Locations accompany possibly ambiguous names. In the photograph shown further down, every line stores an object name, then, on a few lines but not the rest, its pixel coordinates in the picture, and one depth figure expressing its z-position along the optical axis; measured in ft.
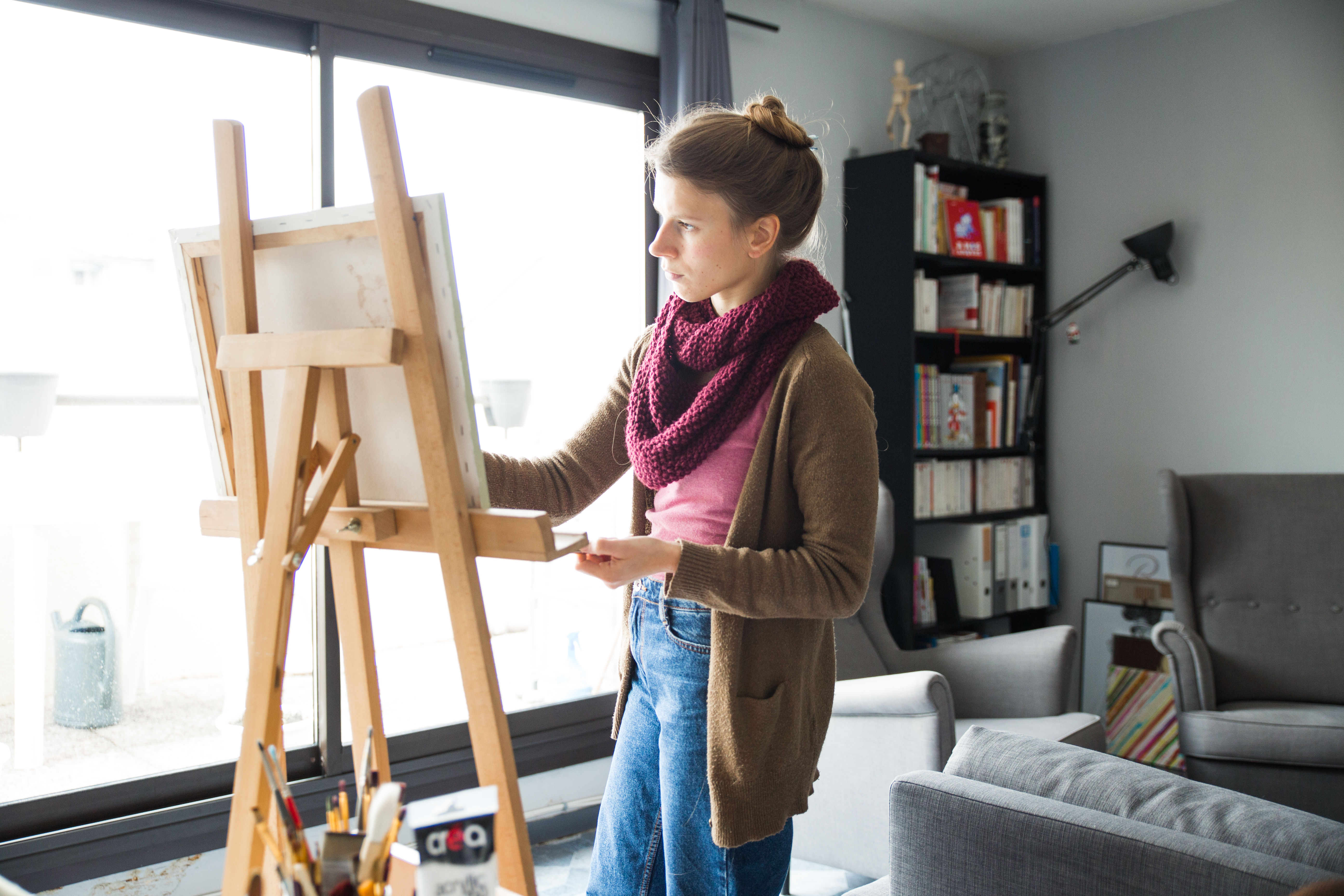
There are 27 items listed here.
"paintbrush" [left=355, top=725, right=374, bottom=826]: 2.91
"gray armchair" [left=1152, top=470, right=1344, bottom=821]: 8.29
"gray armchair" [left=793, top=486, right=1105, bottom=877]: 7.16
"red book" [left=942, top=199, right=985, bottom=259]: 11.43
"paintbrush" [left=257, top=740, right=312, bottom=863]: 2.60
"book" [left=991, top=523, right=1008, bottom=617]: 11.96
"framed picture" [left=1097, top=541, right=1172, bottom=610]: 11.59
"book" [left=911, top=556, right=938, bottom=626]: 11.30
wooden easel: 3.19
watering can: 7.29
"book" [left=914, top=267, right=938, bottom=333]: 11.26
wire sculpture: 12.51
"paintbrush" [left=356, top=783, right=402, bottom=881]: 2.39
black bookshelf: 10.89
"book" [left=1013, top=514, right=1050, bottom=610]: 12.30
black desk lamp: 11.56
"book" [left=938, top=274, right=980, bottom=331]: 11.69
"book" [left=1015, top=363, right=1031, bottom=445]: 12.49
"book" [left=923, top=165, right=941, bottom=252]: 11.11
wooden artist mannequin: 11.39
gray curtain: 9.20
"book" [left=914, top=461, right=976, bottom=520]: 11.36
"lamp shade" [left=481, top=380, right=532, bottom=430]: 9.21
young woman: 3.65
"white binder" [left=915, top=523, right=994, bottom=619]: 11.70
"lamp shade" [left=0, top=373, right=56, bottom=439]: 6.89
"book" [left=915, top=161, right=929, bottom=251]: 10.96
